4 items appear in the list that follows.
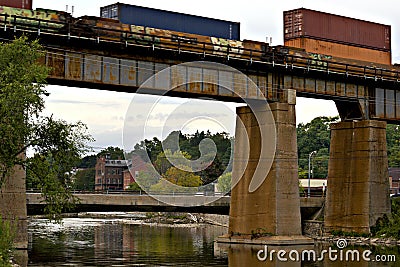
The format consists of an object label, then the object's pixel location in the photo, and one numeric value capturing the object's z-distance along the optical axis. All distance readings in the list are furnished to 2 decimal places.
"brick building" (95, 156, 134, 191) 185.57
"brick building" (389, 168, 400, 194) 155.62
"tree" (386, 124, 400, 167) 149.02
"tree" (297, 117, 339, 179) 152.50
